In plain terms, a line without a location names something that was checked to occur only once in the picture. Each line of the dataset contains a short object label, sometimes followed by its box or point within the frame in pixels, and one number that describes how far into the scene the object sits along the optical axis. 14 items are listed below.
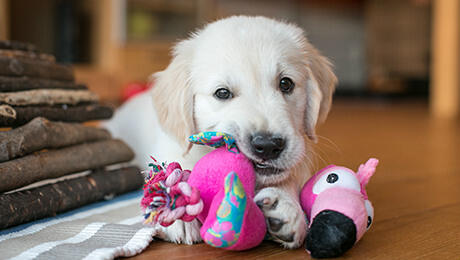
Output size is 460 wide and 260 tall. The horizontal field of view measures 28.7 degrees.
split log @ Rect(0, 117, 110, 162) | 0.70
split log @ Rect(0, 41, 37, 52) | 0.81
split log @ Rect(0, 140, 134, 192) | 0.70
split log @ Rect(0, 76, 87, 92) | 0.76
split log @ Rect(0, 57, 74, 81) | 0.78
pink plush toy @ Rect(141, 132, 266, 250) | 0.60
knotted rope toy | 0.61
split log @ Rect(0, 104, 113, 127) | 0.75
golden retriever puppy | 0.66
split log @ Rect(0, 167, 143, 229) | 0.69
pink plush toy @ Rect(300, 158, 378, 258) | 0.61
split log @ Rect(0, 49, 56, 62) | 0.79
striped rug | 0.62
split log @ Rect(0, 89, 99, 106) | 0.75
